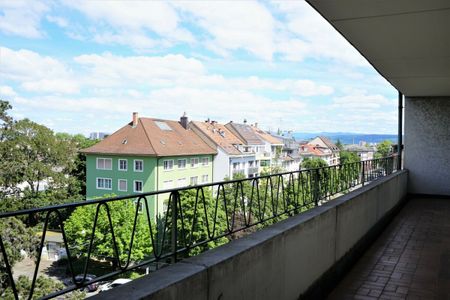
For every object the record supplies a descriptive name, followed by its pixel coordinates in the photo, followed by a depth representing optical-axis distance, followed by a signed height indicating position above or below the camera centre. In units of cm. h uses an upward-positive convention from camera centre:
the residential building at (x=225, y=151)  3625 -48
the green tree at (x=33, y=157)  2772 -93
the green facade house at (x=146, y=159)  2750 -101
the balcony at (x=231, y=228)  163 -51
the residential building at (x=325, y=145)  6253 +24
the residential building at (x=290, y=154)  5106 -103
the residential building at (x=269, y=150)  4734 -49
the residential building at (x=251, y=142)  4497 +48
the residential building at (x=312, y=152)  5428 -82
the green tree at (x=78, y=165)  3291 -175
